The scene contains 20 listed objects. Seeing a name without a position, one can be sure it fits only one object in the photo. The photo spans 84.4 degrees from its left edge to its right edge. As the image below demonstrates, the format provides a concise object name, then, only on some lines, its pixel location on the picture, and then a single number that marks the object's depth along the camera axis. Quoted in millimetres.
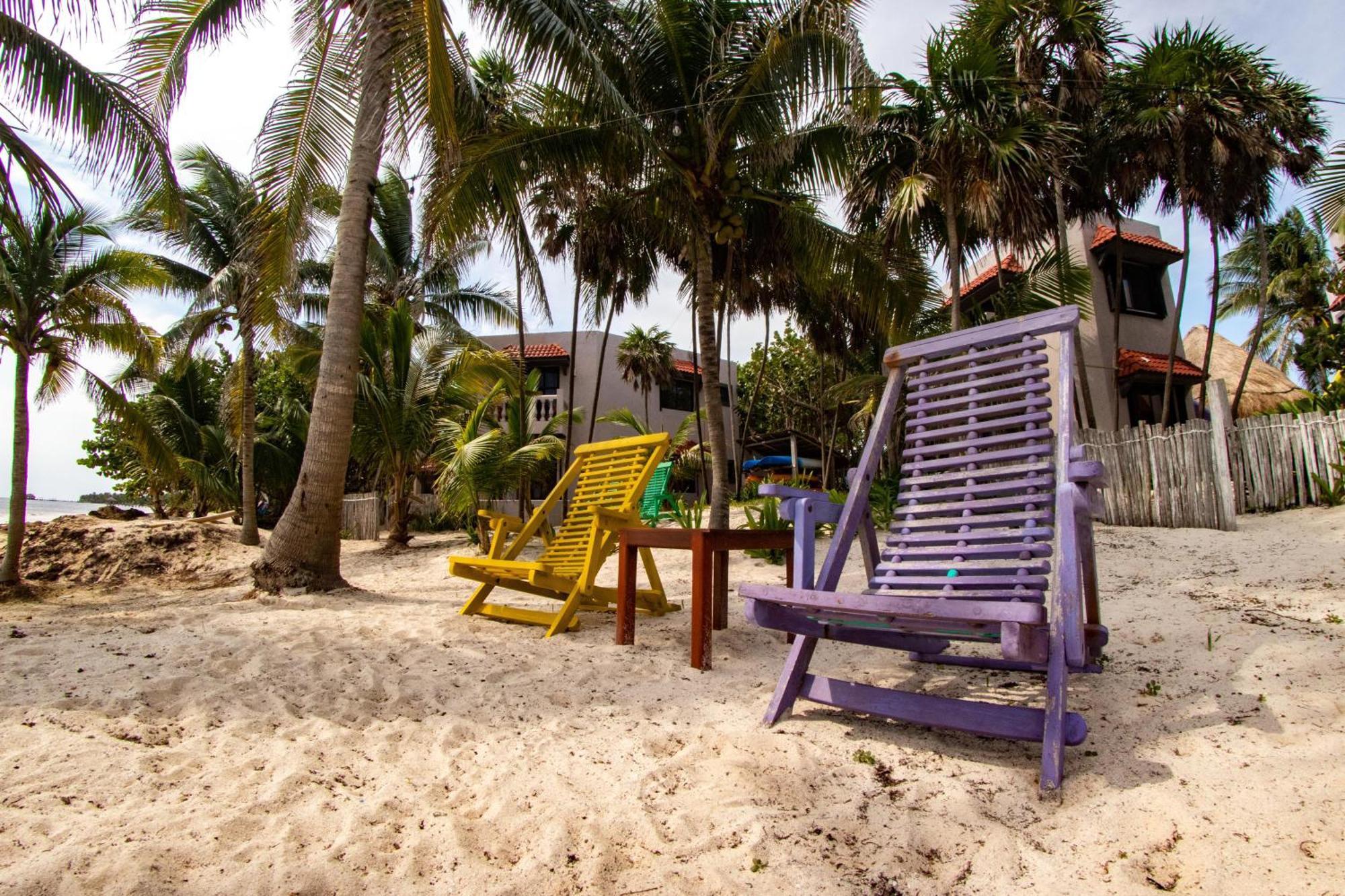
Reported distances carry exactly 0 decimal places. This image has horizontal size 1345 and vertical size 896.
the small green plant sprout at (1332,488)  7379
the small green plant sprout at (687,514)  8117
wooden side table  3713
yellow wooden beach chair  4355
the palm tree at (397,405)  11430
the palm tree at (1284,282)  19922
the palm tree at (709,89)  7144
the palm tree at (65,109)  5570
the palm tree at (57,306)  8766
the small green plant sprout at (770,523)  7190
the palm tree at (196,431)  16297
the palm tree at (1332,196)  5988
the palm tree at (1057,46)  10391
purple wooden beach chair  2252
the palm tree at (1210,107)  11086
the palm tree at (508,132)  7207
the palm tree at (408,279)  17000
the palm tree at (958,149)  8555
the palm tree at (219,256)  11953
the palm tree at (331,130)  5410
